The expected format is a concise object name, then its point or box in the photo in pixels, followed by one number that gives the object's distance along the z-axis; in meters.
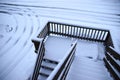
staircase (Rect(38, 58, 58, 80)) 3.47
